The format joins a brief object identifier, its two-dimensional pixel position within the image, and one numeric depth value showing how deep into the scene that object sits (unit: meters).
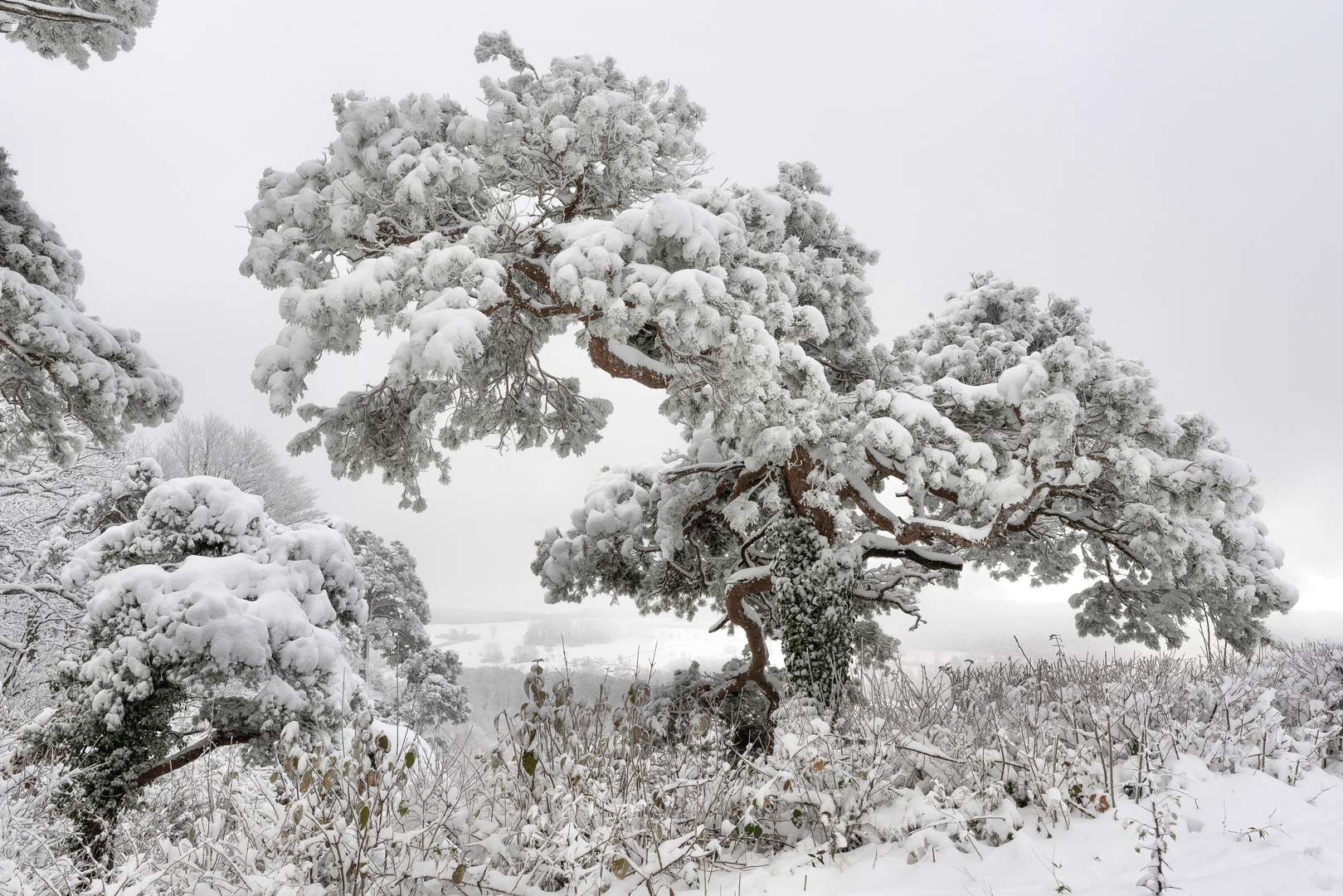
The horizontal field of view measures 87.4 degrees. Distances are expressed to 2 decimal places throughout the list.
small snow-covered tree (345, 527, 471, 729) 18.02
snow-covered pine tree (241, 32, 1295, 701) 6.09
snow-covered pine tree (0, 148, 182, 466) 7.22
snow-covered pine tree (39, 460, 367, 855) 6.08
